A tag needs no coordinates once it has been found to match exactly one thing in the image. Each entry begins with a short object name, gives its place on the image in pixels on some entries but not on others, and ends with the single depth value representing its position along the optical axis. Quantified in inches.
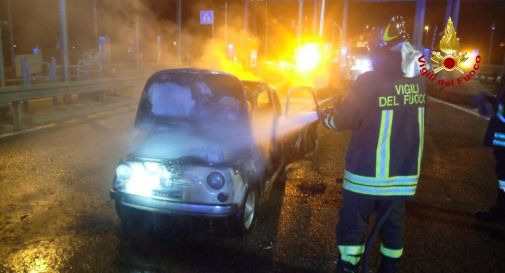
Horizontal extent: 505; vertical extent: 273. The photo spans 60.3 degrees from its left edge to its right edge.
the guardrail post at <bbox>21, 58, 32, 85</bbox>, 416.8
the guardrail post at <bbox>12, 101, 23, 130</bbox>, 374.6
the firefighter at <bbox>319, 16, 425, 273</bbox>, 115.0
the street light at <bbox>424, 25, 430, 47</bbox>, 2301.8
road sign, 946.1
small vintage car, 161.3
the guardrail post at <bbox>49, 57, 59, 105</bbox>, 480.1
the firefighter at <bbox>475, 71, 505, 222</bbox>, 180.9
